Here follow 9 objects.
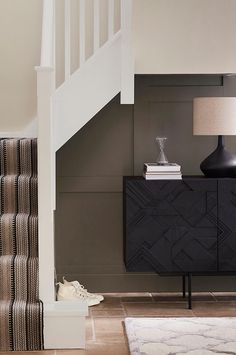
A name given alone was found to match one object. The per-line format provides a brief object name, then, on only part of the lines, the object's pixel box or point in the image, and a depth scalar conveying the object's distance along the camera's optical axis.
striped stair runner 4.15
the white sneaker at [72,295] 5.09
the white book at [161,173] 5.02
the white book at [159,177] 5.02
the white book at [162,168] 5.02
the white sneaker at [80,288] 5.29
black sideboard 4.98
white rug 4.09
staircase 4.87
